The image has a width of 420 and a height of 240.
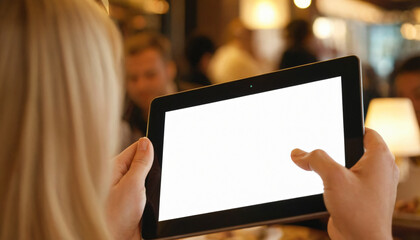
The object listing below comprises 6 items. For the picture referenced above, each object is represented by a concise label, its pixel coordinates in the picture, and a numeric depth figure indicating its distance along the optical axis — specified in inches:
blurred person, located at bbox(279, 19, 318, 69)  124.6
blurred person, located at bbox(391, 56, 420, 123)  87.7
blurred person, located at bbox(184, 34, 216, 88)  137.9
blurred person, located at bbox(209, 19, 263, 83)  144.6
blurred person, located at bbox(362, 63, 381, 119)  160.2
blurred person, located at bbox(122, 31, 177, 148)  98.6
